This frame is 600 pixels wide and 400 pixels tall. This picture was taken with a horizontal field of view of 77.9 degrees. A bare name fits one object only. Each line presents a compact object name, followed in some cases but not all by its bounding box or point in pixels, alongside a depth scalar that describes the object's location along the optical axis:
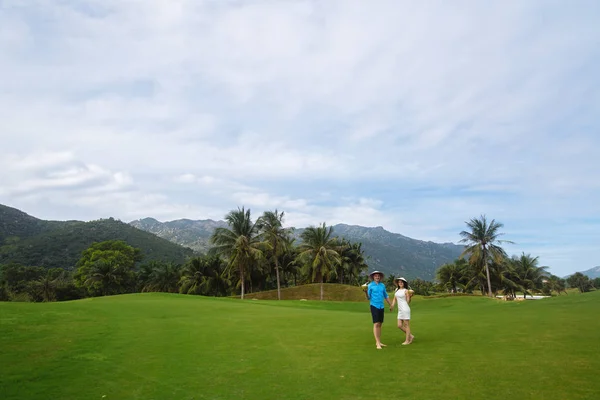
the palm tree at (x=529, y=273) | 77.00
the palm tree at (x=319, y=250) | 58.41
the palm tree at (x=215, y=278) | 67.12
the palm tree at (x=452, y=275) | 84.06
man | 11.33
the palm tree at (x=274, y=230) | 56.31
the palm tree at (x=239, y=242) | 52.62
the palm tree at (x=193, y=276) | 66.06
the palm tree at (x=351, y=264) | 72.38
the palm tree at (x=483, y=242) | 56.94
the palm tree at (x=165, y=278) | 74.19
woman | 11.65
